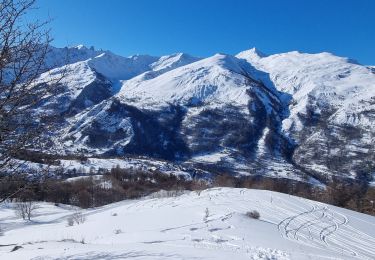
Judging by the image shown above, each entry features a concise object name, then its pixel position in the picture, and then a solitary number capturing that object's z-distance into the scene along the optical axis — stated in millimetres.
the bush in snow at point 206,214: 27711
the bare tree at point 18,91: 12391
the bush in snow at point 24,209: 76750
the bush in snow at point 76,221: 41450
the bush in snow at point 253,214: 29256
